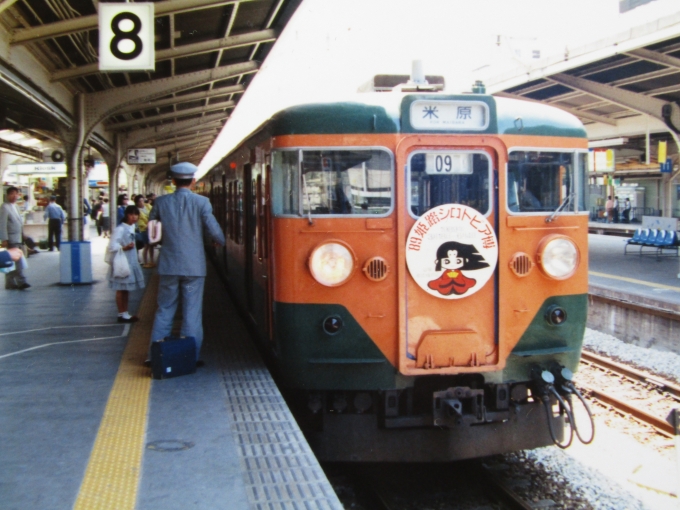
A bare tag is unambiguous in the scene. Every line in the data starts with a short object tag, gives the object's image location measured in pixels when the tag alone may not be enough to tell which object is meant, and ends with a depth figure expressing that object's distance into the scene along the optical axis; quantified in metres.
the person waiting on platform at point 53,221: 19.43
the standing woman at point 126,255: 8.18
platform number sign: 8.13
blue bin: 12.49
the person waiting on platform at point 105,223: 27.02
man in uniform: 6.02
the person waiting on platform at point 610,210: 35.72
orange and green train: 5.00
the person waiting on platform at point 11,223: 11.01
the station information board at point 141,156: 21.20
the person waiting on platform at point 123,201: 12.11
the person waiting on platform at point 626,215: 38.06
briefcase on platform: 5.83
